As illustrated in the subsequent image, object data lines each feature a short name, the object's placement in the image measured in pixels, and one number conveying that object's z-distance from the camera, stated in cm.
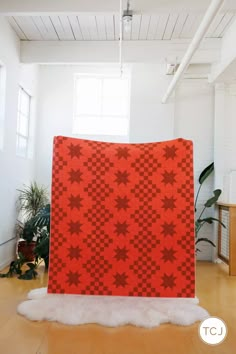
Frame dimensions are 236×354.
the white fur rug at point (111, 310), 291
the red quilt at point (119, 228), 315
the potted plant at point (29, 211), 521
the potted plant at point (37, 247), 444
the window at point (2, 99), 455
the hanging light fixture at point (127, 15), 379
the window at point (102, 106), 638
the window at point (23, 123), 544
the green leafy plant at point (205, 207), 538
